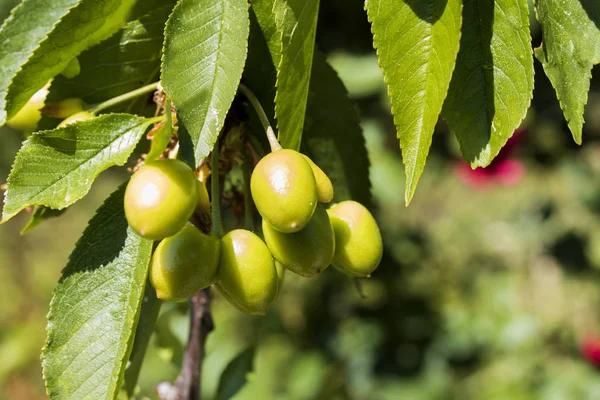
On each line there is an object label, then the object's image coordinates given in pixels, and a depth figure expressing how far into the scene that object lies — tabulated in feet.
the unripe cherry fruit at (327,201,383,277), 1.70
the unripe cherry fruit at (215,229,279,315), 1.65
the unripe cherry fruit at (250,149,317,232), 1.61
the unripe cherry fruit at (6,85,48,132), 1.80
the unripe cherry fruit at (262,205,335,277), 1.65
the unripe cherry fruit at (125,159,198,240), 1.60
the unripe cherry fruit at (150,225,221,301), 1.63
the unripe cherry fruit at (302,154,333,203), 1.67
